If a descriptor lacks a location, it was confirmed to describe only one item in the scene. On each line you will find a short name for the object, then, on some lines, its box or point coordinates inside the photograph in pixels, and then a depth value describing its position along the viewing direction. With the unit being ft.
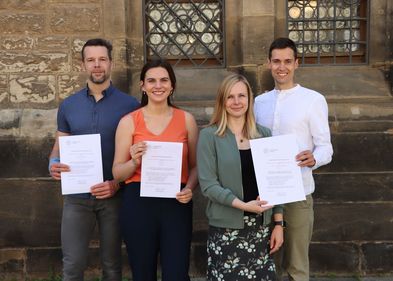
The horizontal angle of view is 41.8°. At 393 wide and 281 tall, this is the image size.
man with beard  10.73
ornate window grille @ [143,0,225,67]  16.92
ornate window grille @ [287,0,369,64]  16.94
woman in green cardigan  9.55
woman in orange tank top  10.09
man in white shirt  10.32
